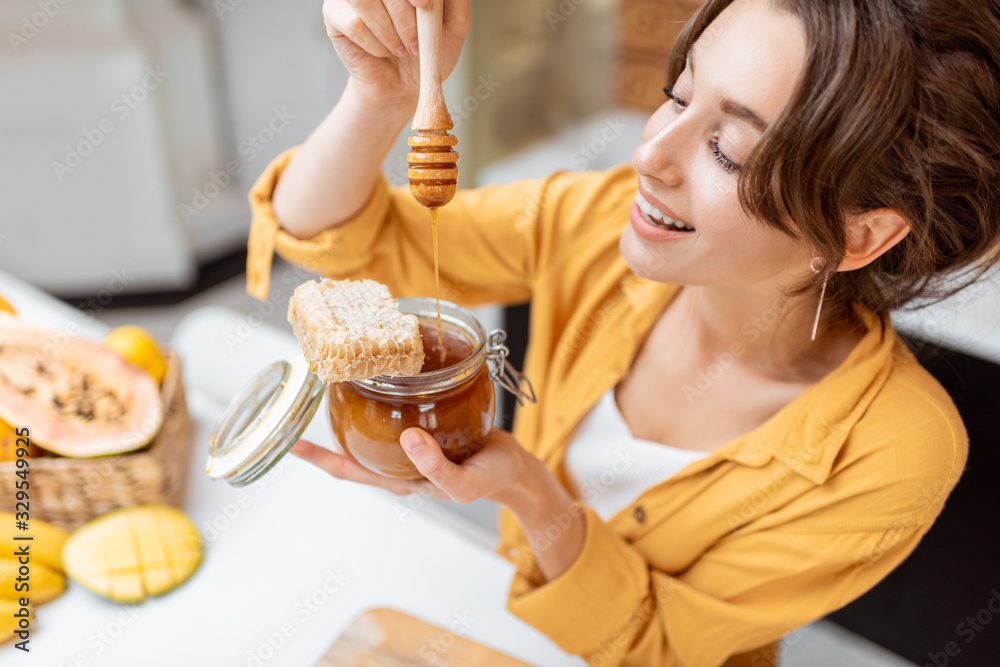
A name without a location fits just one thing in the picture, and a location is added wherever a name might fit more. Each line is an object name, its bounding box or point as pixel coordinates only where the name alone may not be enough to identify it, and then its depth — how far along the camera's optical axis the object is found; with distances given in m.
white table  0.92
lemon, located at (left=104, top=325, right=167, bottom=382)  1.14
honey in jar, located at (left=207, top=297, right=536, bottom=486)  0.76
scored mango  0.95
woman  0.77
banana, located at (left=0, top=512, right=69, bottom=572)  0.92
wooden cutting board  0.89
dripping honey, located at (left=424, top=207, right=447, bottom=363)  0.77
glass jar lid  0.78
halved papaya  1.00
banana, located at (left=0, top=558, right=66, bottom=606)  0.91
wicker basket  0.98
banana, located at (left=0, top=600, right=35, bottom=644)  0.88
